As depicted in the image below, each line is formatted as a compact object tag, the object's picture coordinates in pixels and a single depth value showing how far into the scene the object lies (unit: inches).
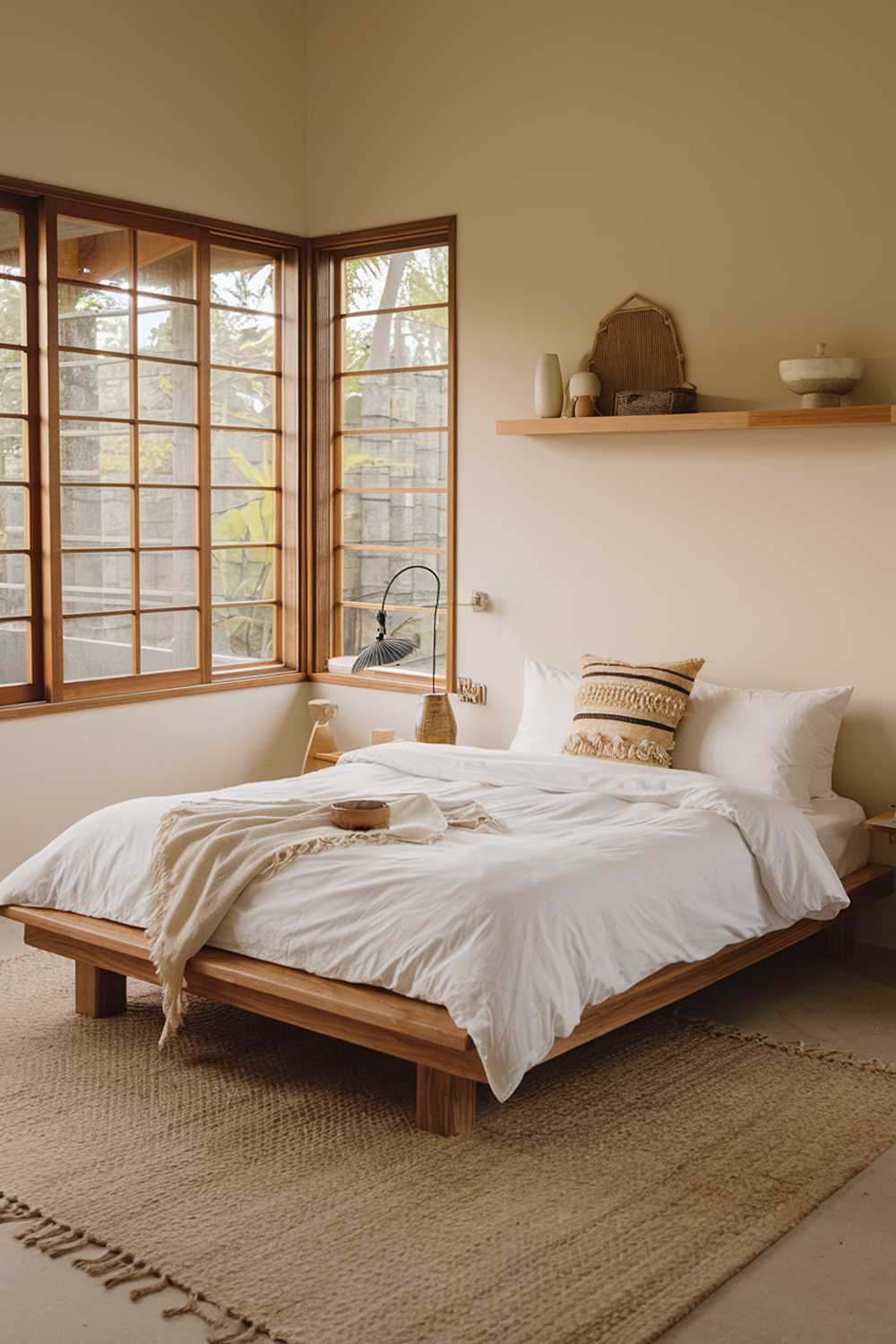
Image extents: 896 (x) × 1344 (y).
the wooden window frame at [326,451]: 232.5
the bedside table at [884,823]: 166.6
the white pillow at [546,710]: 195.6
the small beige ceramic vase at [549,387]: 203.5
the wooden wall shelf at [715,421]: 171.9
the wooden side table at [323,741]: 215.3
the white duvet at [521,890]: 121.8
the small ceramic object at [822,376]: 173.6
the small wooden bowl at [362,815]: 147.9
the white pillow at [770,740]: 174.9
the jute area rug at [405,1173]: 99.5
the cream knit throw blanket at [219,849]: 137.6
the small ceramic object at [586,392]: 199.3
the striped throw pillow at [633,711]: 179.5
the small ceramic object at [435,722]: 209.2
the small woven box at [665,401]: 190.4
